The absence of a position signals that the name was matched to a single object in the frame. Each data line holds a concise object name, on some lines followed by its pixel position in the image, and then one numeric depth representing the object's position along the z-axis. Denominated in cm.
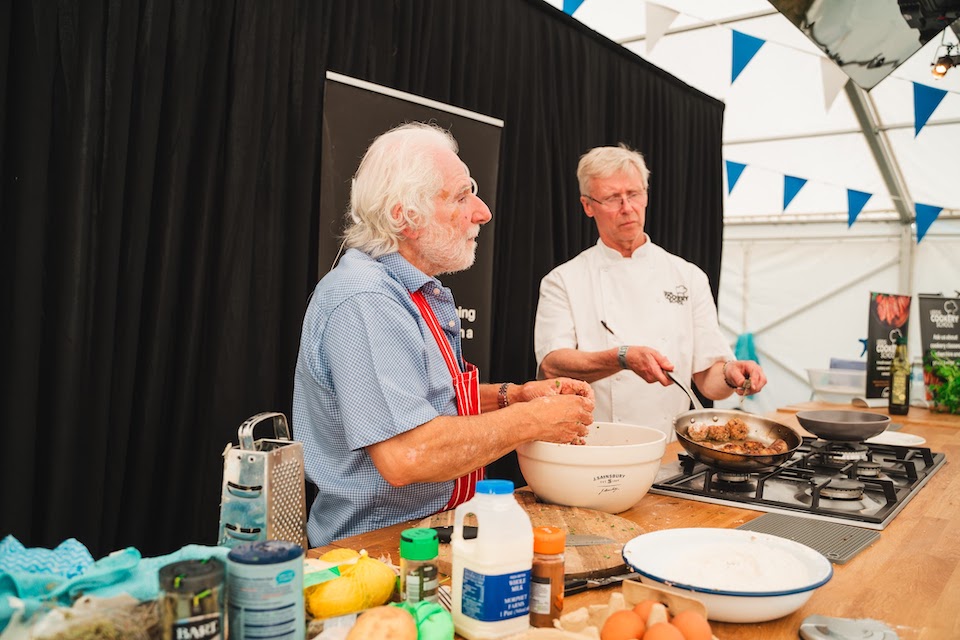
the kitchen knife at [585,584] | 116
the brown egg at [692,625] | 88
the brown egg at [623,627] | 88
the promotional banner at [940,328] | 431
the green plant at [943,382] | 411
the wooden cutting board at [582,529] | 121
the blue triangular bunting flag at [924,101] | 505
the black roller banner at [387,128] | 279
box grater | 100
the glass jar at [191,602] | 73
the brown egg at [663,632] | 84
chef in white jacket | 324
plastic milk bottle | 94
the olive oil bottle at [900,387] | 403
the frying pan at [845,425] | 245
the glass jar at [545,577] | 101
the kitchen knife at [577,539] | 130
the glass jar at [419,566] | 98
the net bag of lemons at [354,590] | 95
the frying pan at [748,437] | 190
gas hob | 177
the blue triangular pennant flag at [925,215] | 759
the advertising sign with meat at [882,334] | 422
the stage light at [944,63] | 436
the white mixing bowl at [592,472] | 157
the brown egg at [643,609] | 91
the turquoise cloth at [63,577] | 80
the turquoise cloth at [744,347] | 913
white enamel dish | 104
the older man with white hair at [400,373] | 147
